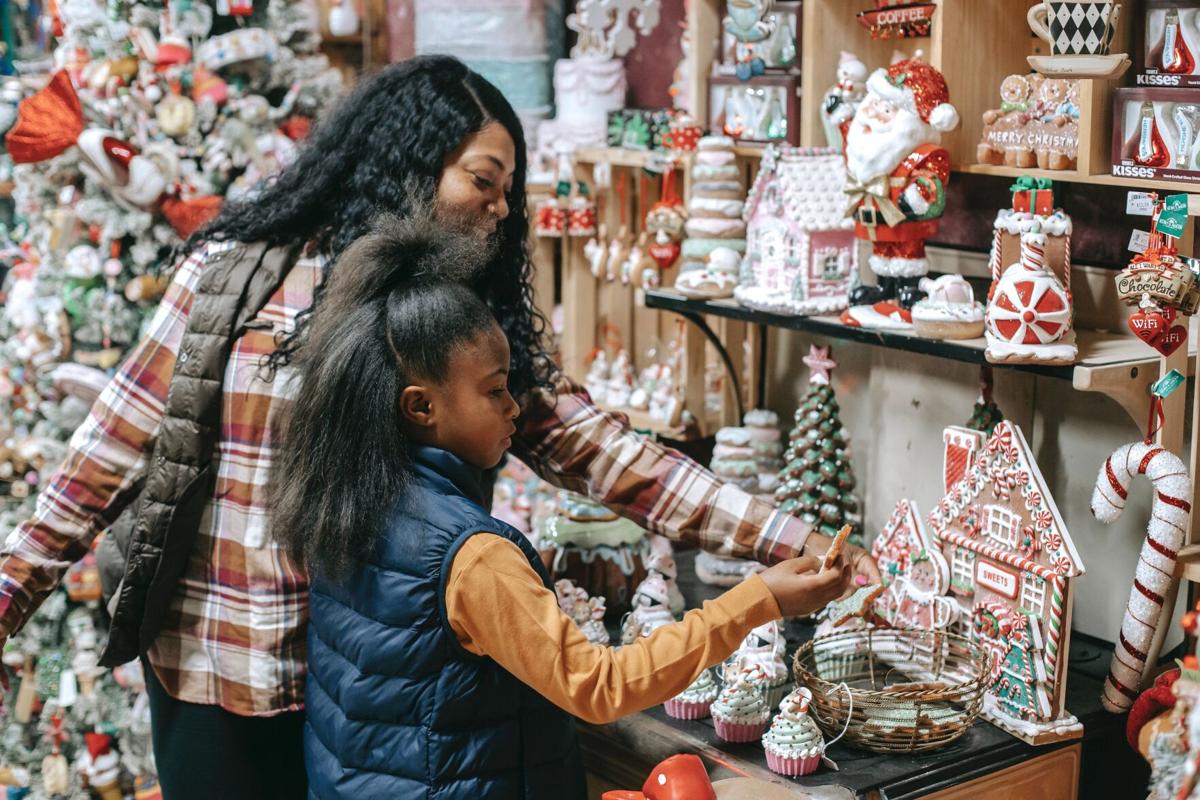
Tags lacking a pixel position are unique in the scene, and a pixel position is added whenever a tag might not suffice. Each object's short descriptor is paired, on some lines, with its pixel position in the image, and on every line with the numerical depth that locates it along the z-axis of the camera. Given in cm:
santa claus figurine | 212
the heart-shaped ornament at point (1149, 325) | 182
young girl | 156
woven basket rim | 190
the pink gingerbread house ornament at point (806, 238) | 233
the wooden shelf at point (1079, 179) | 191
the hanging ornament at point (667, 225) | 271
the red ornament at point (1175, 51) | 191
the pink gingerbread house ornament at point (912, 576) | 210
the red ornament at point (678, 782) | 174
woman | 191
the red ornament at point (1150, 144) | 191
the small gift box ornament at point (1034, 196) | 202
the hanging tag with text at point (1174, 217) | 179
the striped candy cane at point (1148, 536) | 189
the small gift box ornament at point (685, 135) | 271
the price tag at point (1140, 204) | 203
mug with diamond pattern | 194
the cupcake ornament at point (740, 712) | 197
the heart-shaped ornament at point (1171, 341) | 185
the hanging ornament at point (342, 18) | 374
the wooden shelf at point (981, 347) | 193
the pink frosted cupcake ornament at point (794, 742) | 188
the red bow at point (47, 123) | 300
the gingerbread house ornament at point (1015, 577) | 191
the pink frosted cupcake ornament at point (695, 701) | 205
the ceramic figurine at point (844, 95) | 223
